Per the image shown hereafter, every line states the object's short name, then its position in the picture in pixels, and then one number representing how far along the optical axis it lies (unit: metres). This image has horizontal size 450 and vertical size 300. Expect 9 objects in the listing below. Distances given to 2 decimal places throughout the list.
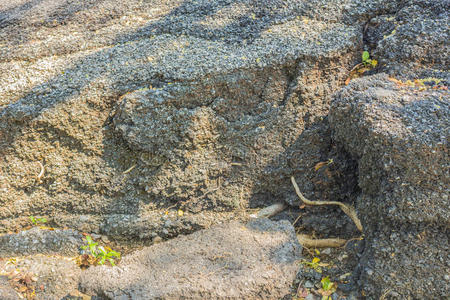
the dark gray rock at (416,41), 2.31
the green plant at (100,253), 2.26
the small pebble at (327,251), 2.32
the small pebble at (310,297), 2.09
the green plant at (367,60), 2.45
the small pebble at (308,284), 2.14
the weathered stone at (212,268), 1.95
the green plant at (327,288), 2.09
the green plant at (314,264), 2.22
